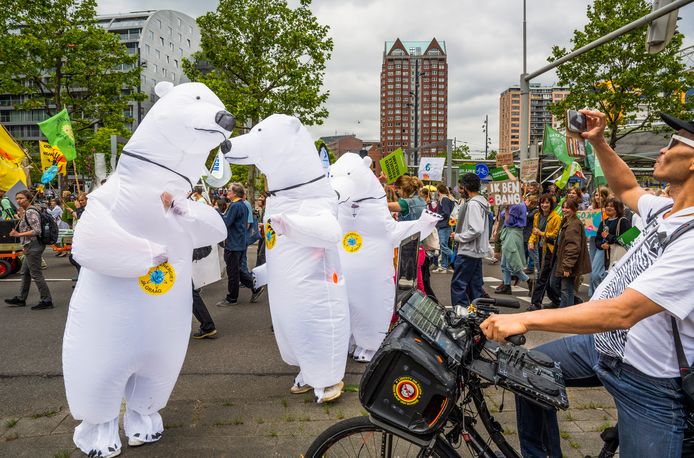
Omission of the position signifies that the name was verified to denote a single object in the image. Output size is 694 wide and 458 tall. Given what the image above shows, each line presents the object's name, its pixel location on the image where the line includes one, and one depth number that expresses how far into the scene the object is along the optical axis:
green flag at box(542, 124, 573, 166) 11.30
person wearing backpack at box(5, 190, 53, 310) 6.89
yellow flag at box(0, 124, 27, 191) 9.00
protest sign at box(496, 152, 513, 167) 11.04
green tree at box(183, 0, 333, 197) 19.09
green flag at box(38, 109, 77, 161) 9.46
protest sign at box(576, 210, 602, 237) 7.37
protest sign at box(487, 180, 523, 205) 8.59
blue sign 12.38
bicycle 1.72
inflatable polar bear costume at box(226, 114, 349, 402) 3.64
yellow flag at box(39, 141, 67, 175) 10.12
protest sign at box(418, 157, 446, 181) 14.83
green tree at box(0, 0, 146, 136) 17.64
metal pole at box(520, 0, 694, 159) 6.15
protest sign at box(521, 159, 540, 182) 10.27
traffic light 6.54
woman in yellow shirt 6.75
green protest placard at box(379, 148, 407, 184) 8.02
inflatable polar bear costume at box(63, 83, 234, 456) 2.86
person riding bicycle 1.58
